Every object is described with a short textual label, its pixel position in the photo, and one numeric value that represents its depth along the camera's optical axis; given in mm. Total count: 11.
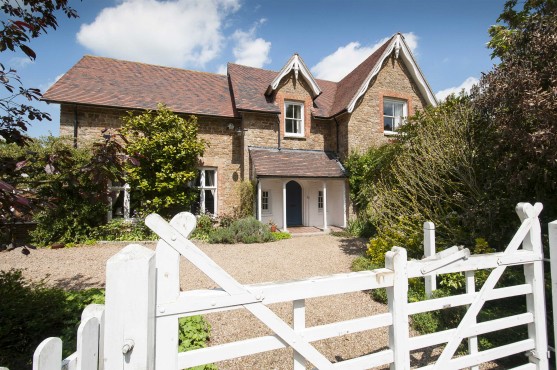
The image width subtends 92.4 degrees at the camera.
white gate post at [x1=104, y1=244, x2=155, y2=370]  1264
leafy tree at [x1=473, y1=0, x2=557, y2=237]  3935
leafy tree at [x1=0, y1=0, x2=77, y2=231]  1925
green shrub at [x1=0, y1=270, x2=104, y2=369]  2906
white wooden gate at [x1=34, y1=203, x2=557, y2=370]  1280
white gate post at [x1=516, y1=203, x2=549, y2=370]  2516
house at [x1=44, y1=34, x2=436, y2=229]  12492
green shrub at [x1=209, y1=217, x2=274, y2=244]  10344
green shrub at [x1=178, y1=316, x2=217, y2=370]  3152
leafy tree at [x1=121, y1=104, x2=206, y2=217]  10875
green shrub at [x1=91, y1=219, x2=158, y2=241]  10352
